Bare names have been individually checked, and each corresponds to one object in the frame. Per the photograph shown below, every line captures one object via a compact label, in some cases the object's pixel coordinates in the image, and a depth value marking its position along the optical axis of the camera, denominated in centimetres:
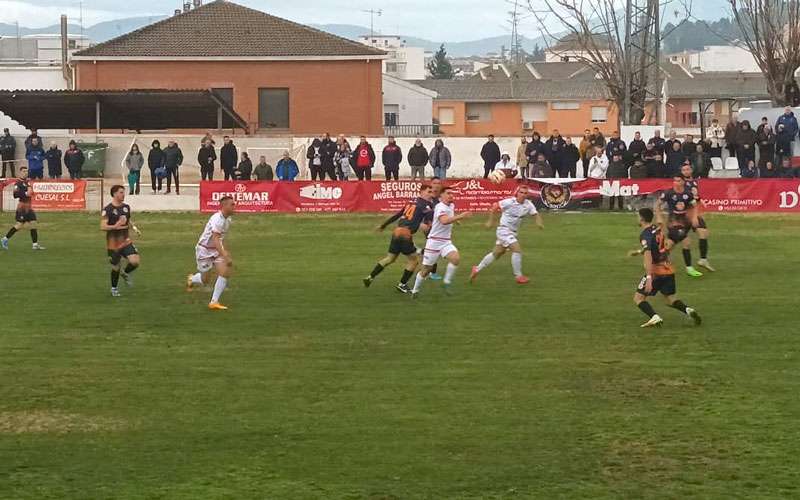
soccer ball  3142
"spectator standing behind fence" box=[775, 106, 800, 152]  4259
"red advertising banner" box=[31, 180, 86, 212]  4219
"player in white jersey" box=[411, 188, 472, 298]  2334
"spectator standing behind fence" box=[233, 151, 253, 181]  4381
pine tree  16585
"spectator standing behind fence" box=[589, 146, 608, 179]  4206
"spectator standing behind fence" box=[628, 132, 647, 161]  4156
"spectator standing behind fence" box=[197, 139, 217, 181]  4459
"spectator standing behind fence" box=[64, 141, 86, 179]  4656
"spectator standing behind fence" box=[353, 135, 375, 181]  4488
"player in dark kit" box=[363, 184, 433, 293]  2367
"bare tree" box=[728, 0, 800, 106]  5519
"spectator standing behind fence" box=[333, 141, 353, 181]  4509
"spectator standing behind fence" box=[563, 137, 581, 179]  4328
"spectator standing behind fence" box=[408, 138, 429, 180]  4606
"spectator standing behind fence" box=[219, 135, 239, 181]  4516
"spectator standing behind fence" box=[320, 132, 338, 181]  4478
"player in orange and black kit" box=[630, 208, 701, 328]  1930
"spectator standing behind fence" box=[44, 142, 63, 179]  4741
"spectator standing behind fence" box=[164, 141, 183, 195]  4466
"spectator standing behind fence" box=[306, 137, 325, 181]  4482
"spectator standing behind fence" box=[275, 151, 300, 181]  4519
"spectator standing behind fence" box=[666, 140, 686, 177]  4103
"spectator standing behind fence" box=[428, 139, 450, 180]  4528
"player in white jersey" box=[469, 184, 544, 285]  2567
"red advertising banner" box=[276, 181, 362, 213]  4138
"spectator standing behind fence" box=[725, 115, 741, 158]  4356
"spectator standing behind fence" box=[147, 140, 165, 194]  4472
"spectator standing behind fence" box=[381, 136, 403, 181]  4506
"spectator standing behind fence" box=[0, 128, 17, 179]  4872
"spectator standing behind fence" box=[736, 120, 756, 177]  4288
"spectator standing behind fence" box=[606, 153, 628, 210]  4134
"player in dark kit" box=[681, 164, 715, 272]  2603
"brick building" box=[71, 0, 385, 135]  6688
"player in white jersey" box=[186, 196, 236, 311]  2198
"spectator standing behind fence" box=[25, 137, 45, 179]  4625
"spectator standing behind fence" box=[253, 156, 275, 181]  4434
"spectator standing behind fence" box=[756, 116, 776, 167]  4241
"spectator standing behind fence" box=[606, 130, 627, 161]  4186
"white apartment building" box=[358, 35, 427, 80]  15575
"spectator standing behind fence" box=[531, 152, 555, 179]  4225
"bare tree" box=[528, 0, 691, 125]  4981
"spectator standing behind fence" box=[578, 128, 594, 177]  4362
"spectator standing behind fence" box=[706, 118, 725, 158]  4403
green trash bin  5134
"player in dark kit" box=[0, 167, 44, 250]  3175
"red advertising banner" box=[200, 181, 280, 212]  4128
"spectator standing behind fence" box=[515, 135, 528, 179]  4362
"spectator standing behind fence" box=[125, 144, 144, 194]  4488
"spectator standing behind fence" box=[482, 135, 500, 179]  4569
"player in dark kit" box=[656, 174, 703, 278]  2561
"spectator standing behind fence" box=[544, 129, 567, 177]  4319
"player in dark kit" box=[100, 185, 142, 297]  2366
